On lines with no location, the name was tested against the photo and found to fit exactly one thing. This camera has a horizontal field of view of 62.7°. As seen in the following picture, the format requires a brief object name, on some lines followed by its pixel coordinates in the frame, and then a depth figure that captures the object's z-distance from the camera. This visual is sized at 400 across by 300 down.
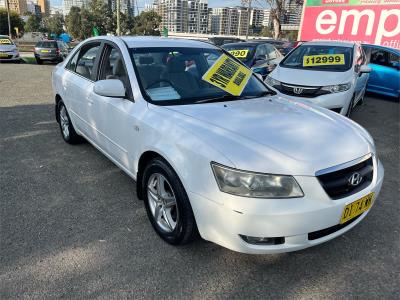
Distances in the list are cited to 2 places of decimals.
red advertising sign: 14.38
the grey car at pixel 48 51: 18.34
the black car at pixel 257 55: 8.64
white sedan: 2.07
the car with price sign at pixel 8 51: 17.23
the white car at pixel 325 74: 5.73
